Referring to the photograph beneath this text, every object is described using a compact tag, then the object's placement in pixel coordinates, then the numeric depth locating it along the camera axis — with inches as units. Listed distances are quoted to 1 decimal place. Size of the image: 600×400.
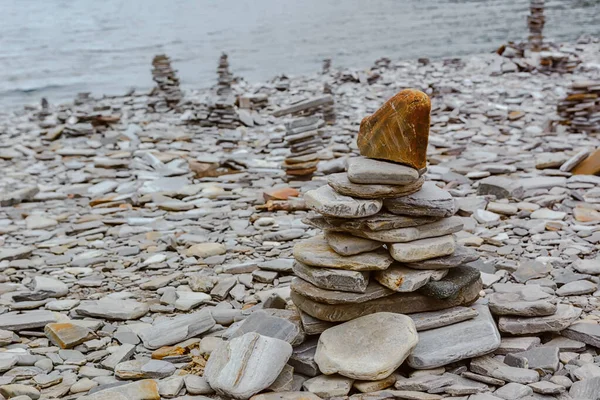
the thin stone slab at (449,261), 164.6
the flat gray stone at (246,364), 144.7
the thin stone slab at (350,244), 163.6
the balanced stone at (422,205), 166.4
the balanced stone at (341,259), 161.6
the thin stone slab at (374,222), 163.6
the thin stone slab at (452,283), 163.3
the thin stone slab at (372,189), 164.4
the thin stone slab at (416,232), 163.9
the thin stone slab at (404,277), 159.8
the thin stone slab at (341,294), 159.8
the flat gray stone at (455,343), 153.6
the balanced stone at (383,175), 164.2
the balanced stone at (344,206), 162.2
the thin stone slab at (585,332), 162.8
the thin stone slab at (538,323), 165.8
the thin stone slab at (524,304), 167.5
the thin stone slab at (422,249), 161.6
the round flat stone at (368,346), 146.7
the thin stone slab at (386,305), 163.6
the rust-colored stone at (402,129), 161.6
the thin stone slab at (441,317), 162.9
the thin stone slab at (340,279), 159.5
